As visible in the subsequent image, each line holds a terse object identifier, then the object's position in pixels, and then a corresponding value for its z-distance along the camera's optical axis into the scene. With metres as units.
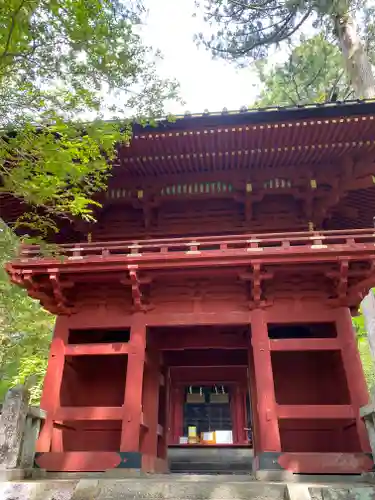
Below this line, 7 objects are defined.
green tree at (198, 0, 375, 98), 12.27
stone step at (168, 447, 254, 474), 12.39
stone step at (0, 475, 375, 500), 4.84
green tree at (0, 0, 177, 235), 4.57
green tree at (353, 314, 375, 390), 18.05
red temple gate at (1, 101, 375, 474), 6.85
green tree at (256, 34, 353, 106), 15.48
